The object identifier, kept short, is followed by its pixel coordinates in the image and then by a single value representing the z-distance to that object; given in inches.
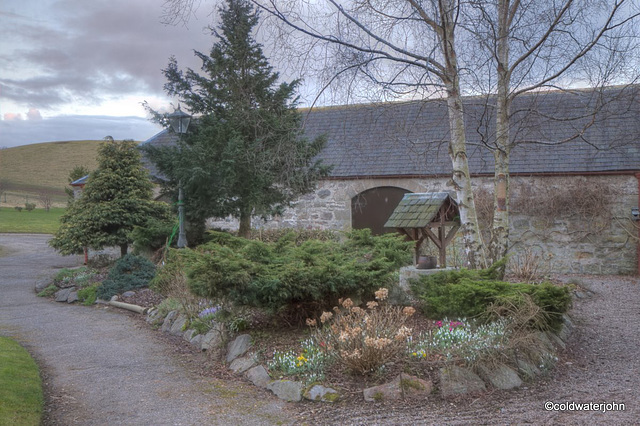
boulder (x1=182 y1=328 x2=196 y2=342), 309.5
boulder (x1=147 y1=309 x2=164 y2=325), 360.8
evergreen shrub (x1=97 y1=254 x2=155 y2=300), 458.0
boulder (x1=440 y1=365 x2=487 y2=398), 200.4
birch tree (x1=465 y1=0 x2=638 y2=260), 291.7
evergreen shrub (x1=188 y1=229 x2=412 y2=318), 240.4
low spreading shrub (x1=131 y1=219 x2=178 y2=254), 524.7
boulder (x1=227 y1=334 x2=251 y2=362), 255.3
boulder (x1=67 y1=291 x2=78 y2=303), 466.7
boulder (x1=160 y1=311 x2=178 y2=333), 344.2
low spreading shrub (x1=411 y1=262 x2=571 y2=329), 249.8
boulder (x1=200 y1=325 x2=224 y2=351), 274.5
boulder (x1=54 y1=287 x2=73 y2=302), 474.0
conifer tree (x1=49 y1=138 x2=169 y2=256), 556.4
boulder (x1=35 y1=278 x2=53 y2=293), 528.1
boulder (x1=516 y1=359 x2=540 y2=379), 216.5
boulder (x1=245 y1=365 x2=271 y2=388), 223.5
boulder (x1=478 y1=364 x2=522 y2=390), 208.4
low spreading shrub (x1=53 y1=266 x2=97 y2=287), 510.9
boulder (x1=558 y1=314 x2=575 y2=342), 272.7
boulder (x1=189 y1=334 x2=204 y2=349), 295.8
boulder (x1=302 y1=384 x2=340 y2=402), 200.2
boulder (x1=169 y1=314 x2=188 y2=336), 327.8
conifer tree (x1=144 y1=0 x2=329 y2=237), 466.0
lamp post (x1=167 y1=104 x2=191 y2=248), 461.7
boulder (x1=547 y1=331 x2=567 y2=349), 256.1
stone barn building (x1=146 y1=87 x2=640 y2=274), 537.6
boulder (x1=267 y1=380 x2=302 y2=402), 206.5
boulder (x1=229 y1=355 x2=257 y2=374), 240.0
